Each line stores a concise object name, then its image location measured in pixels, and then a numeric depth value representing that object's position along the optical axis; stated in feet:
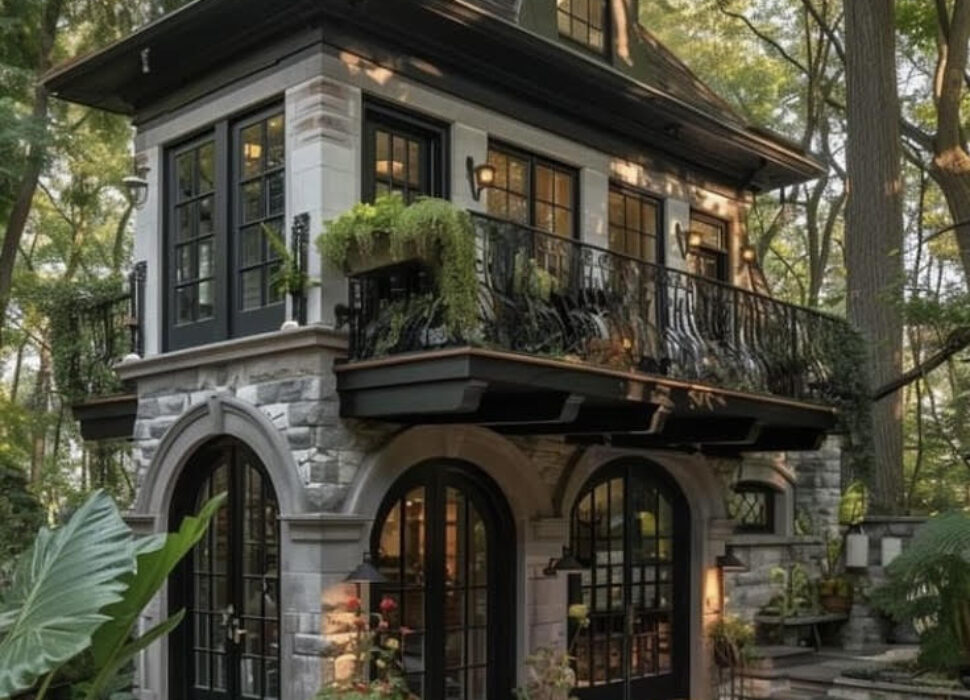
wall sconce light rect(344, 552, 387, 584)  25.98
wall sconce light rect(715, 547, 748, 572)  37.47
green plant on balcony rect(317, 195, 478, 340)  24.80
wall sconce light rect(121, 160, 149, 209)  32.27
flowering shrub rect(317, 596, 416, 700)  24.94
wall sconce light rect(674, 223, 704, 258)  37.55
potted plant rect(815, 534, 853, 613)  43.39
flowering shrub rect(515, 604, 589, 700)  28.80
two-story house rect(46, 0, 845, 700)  27.02
